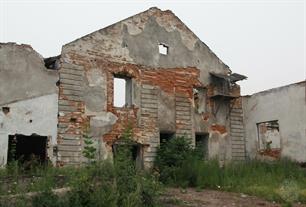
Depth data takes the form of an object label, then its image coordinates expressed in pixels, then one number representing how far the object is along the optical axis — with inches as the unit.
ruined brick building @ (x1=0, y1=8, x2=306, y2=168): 539.5
